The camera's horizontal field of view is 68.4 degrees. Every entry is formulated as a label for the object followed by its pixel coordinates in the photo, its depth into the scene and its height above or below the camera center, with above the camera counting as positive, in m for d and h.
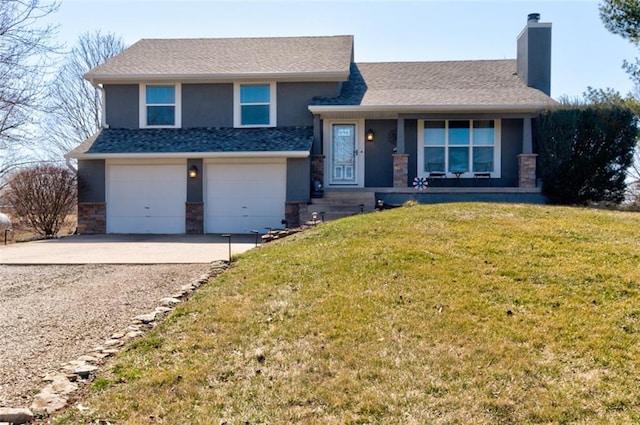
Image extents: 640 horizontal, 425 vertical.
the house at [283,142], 13.30 +1.34
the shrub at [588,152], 11.88 +0.95
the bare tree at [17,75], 11.55 +2.88
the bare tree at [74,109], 27.42 +4.53
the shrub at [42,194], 13.98 -0.25
